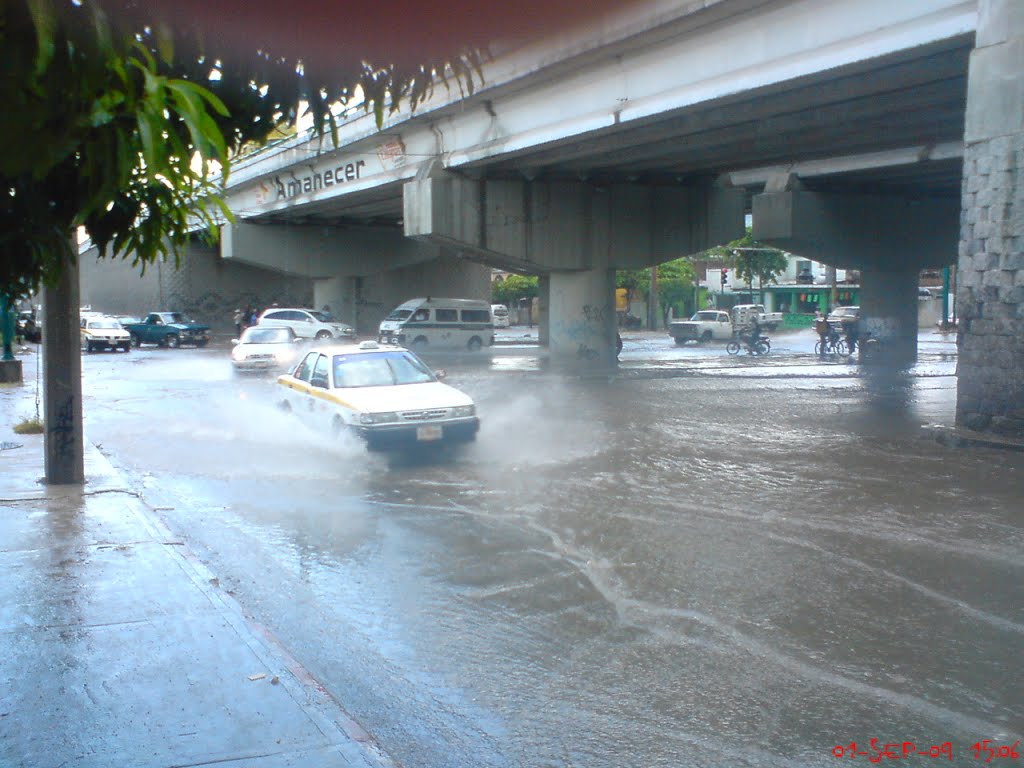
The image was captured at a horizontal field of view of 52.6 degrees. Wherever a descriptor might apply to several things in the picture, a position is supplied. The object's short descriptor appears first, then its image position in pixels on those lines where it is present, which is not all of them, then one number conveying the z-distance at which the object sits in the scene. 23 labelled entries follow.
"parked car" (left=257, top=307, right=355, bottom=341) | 41.72
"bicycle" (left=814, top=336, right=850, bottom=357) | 38.73
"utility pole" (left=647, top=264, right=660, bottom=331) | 68.86
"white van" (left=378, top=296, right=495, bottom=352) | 40.22
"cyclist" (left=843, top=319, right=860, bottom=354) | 37.97
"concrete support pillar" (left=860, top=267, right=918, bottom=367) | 35.78
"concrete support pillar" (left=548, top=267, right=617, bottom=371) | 33.62
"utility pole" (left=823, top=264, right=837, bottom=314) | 69.94
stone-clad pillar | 13.42
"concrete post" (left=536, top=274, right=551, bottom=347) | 48.59
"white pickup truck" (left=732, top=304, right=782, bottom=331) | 58.94
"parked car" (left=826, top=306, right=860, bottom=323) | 56.68
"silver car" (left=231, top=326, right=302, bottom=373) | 29.11
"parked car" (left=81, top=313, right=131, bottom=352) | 40.69
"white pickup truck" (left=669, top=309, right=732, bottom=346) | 49.53
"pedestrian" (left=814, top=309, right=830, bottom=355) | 38.03
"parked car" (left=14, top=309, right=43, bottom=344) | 42.19
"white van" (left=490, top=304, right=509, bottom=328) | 75.88
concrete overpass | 14.17
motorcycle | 40.75
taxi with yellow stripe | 12.34
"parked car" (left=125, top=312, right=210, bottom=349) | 44.94
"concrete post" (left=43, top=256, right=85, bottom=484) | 10.18
